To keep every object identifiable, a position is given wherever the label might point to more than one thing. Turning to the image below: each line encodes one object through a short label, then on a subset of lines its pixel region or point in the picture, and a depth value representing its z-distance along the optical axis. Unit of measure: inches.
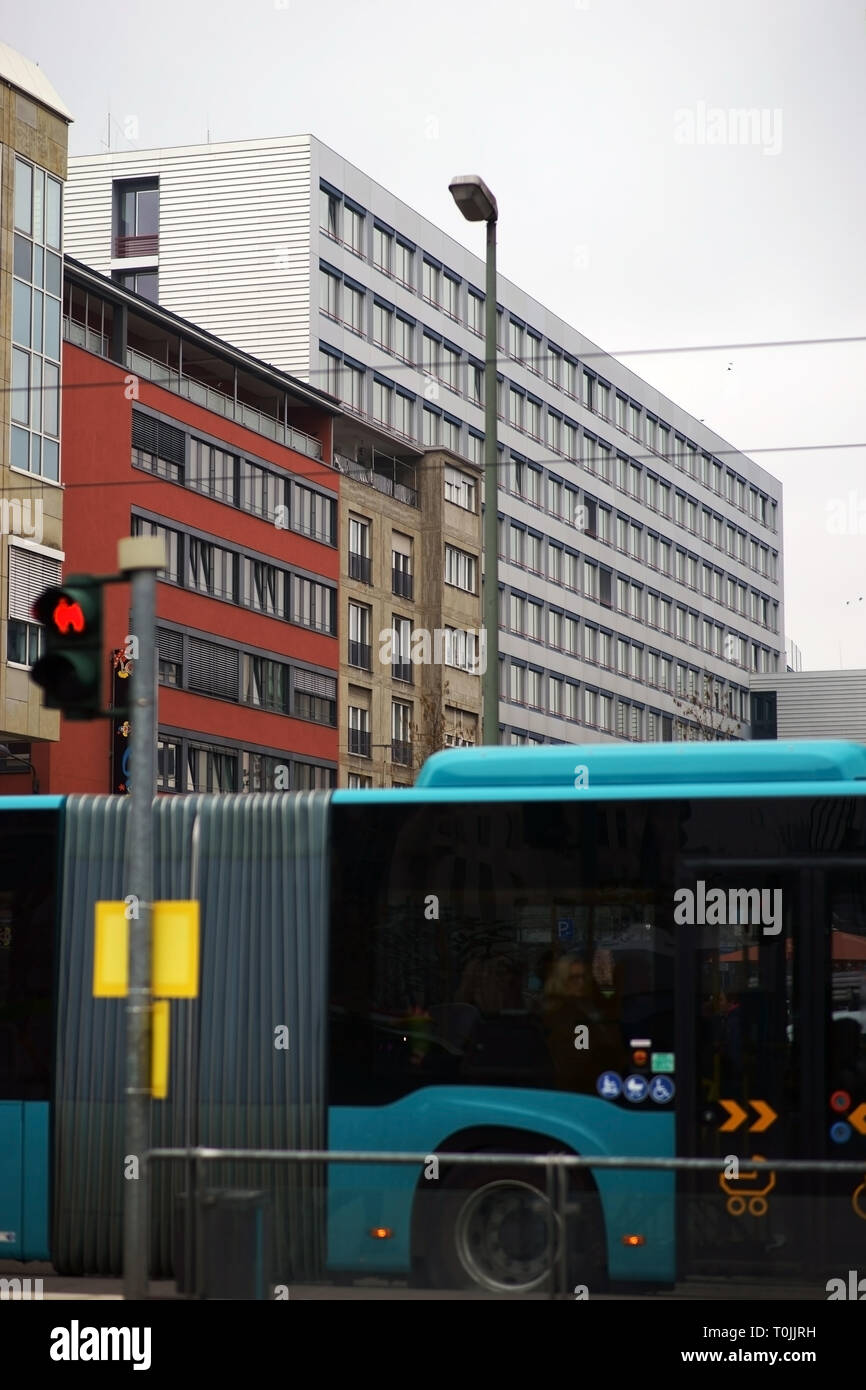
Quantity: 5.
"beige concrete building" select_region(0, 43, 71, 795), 1665.8
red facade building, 2034.9
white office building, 2657.5
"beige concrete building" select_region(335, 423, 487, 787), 2696.9
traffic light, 353.1
